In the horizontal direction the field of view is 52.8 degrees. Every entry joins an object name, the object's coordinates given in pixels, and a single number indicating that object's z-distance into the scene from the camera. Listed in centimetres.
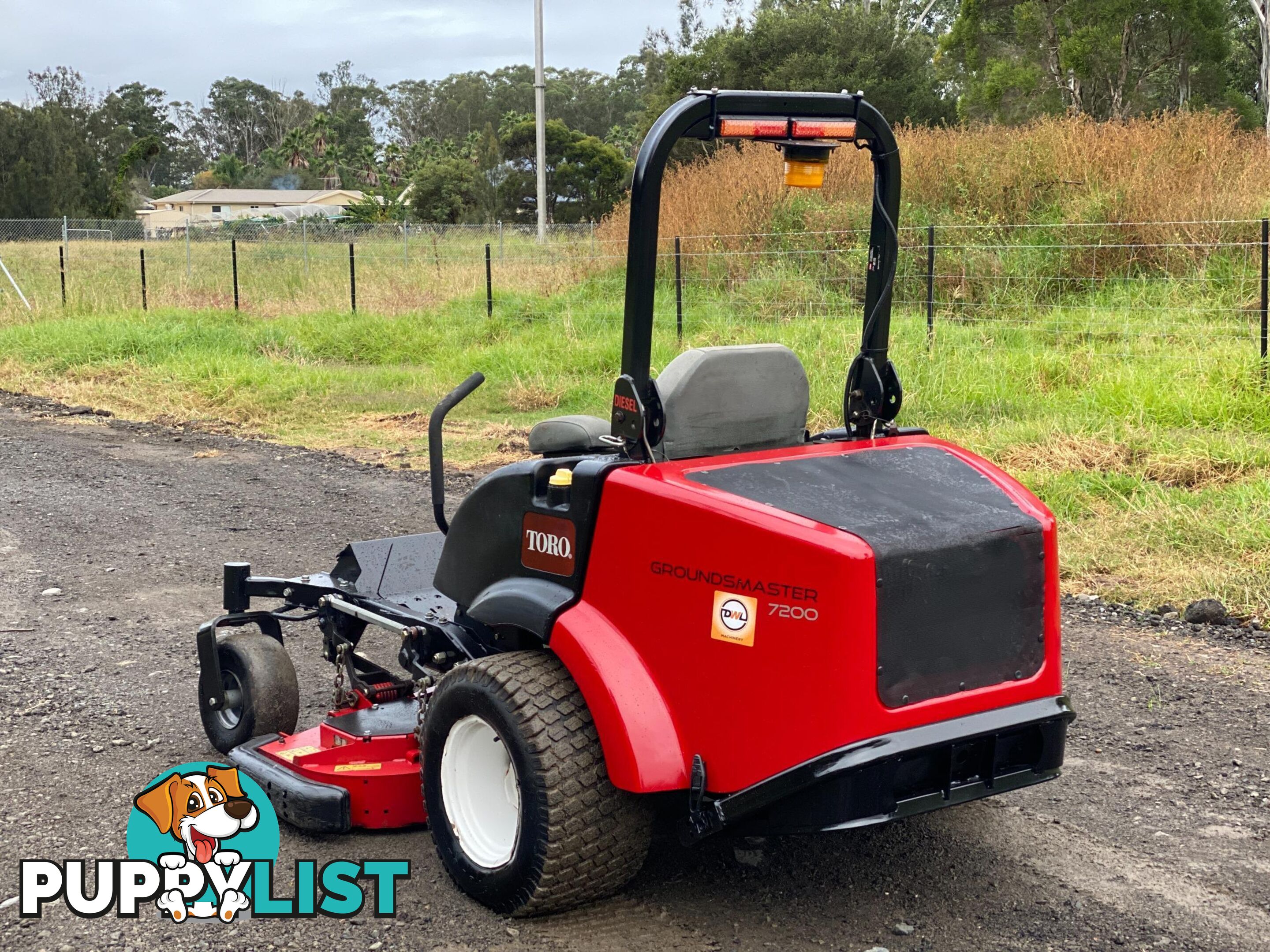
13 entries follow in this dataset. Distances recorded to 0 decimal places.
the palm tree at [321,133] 8381
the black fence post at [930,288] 1107
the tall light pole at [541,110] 2434
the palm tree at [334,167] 7969
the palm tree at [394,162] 7288
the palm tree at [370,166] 7638
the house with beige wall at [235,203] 7012
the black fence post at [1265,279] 912
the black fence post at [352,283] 1725
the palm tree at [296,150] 8375
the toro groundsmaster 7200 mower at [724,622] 281
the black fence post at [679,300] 1224
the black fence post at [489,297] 1586
